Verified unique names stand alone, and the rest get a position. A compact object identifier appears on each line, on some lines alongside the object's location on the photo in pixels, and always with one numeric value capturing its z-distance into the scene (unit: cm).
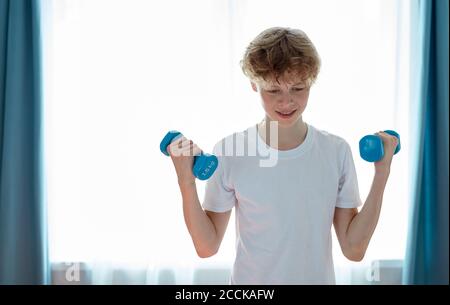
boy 140
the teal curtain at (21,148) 266
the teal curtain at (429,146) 267
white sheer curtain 270
